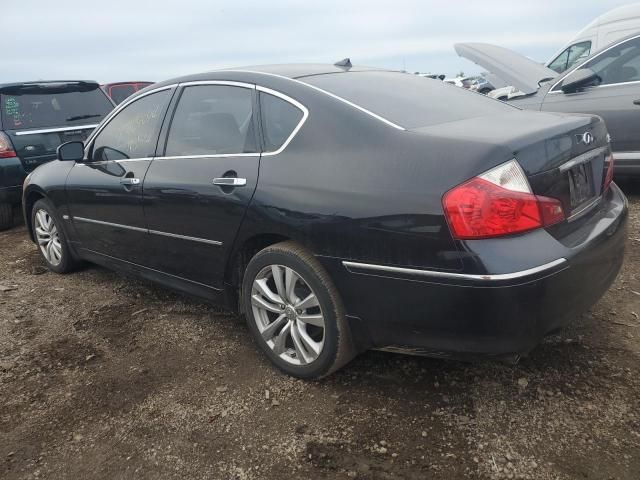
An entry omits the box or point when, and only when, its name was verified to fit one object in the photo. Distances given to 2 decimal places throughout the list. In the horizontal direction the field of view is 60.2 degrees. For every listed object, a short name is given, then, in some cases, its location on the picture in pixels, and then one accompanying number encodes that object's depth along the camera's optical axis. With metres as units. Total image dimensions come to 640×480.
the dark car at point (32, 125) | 6.11
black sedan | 2.10
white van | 8.45
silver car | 5.41
